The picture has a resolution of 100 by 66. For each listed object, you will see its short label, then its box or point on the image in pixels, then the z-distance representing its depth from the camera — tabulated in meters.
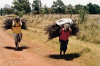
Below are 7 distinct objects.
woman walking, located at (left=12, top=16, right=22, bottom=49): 8.63
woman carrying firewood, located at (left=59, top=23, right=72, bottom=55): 6.75
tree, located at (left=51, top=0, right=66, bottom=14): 71.05
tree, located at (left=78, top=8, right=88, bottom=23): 20.09
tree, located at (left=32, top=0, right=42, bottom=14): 71.54
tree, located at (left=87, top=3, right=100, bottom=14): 90.56
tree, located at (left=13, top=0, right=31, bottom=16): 57.39
